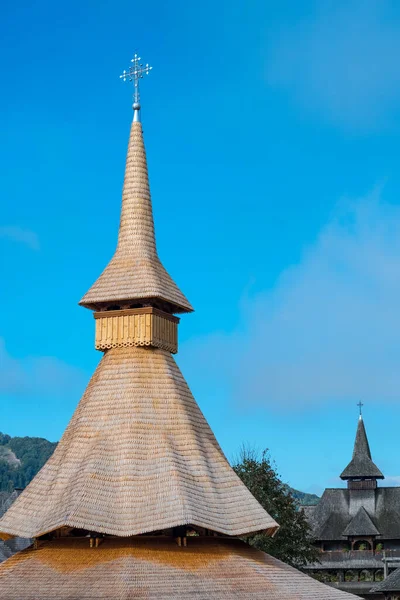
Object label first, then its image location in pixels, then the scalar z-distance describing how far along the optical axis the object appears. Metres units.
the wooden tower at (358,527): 75.33
